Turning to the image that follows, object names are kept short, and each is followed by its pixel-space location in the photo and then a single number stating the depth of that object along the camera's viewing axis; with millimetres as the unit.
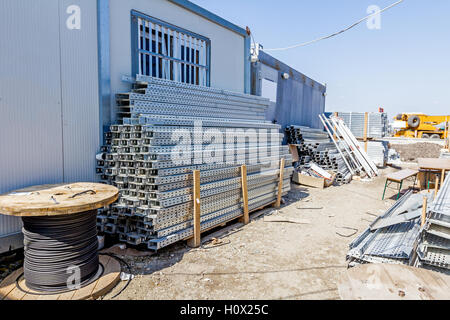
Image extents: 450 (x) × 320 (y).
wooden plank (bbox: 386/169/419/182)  9547
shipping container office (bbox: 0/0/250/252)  4473
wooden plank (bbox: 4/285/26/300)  3604
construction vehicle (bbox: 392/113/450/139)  28609
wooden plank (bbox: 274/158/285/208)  8332
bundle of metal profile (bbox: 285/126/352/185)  12743
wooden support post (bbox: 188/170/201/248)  5402
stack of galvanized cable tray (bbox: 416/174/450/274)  4289
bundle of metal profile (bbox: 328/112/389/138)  16922
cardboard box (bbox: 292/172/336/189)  11188
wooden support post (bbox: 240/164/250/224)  6742
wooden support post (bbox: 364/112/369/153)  16438
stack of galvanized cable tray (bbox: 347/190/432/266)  4555
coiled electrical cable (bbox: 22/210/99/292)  3723
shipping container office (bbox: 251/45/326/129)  11797
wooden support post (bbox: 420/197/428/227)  4691
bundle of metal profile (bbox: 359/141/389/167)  16812
